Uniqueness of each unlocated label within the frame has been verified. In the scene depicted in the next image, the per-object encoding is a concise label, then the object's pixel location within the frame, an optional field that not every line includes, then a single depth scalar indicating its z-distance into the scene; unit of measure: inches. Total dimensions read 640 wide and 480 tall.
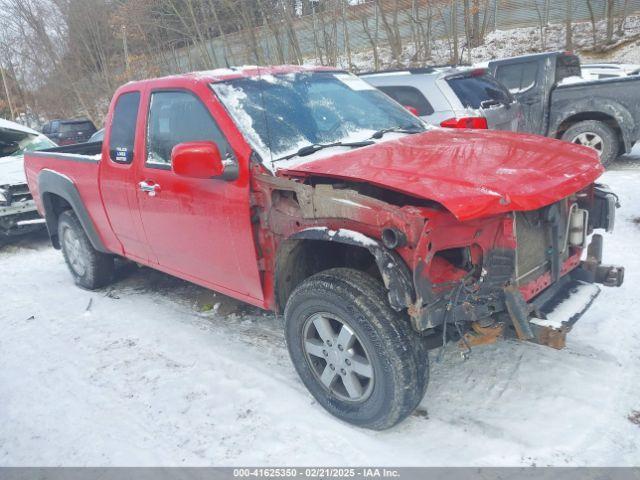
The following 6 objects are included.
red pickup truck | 100.9
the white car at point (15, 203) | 286.0
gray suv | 255.0
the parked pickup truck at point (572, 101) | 291.9
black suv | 678.5
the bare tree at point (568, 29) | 661.3
